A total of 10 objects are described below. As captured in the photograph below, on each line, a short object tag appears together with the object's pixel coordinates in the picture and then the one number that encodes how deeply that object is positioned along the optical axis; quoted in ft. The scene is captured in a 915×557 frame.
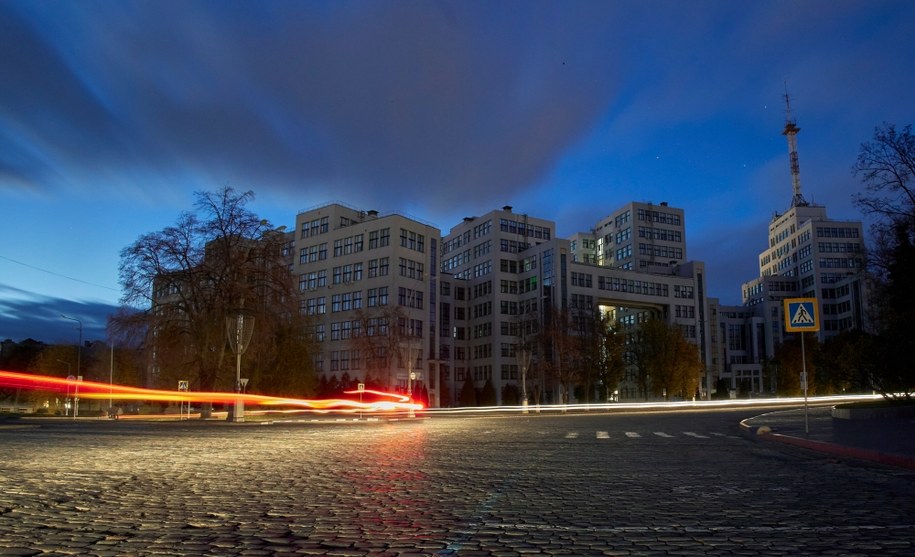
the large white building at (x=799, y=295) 416.67
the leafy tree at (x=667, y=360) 255.29
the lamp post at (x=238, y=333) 125.49
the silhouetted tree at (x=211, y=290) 142.41
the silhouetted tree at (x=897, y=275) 103.24
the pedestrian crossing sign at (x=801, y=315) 67.32
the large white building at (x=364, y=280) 277.89
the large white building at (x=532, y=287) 310.86
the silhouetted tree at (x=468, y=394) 294.05
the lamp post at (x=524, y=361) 195.25
